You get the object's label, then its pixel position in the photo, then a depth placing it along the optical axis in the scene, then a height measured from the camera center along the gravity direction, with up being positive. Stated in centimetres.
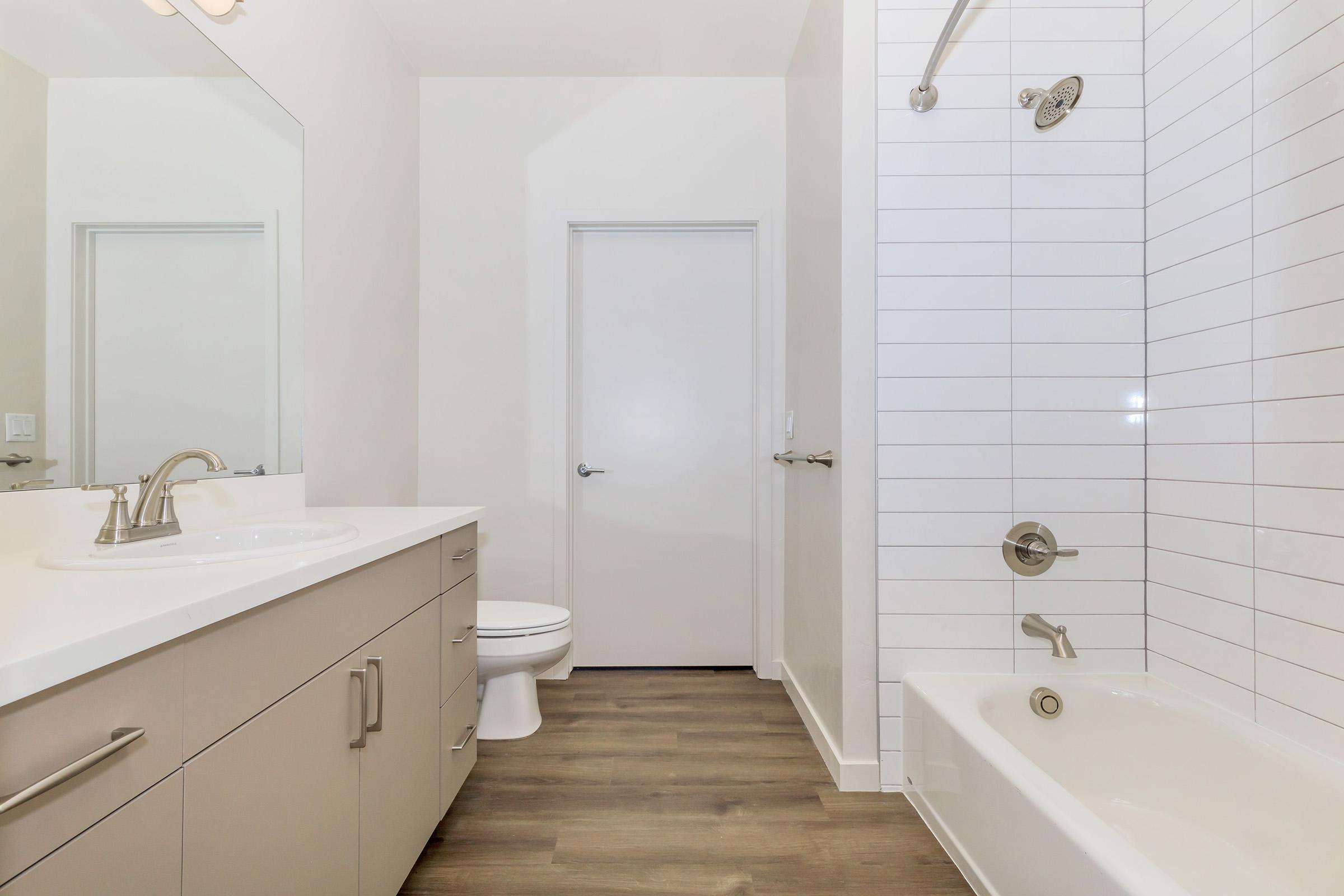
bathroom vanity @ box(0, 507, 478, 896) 53 -33
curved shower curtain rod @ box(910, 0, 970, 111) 148 +95
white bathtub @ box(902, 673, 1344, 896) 103 -70
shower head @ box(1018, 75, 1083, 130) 156 +91
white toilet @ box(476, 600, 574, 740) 190 -66
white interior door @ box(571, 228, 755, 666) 260 -1
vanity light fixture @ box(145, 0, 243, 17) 124 +96
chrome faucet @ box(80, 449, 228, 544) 105 -12
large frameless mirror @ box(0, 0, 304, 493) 99 +38
